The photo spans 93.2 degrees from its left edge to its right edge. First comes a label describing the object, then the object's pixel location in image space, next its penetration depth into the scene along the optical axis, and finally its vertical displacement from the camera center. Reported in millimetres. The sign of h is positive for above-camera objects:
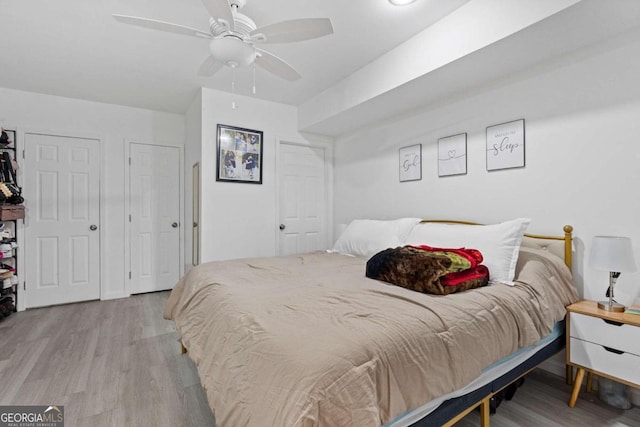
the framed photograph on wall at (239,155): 3318 +662
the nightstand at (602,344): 1549 -712
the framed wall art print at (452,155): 2637 +523
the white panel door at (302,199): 3850 +188
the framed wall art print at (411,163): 3016 +513
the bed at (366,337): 926 -491
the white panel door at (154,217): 3998 -52
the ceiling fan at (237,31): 1526 +990
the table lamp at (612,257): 1609 -238
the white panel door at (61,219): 3459 -71
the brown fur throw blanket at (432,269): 1625 -325
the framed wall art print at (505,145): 2270 +526
